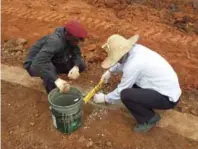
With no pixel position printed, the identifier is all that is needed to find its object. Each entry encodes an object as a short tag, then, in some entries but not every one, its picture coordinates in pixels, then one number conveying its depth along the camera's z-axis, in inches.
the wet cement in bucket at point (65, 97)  84.4
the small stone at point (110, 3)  155.1
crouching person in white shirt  79.6
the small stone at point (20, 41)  125.6
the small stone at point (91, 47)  123.1
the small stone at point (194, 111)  95.1
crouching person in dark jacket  84.8
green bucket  79.9
